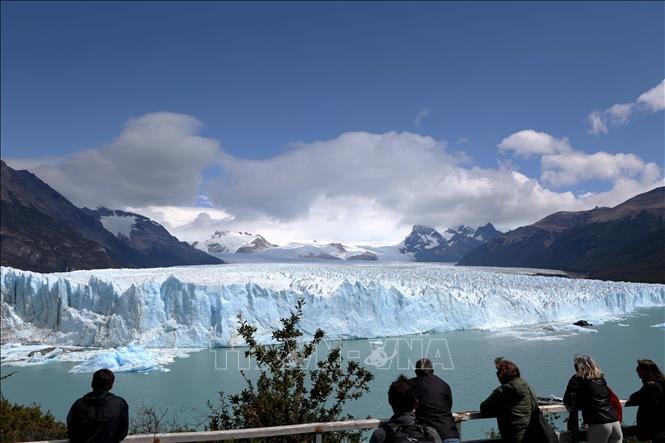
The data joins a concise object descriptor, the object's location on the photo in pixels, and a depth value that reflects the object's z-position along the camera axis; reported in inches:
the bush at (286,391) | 175.8
